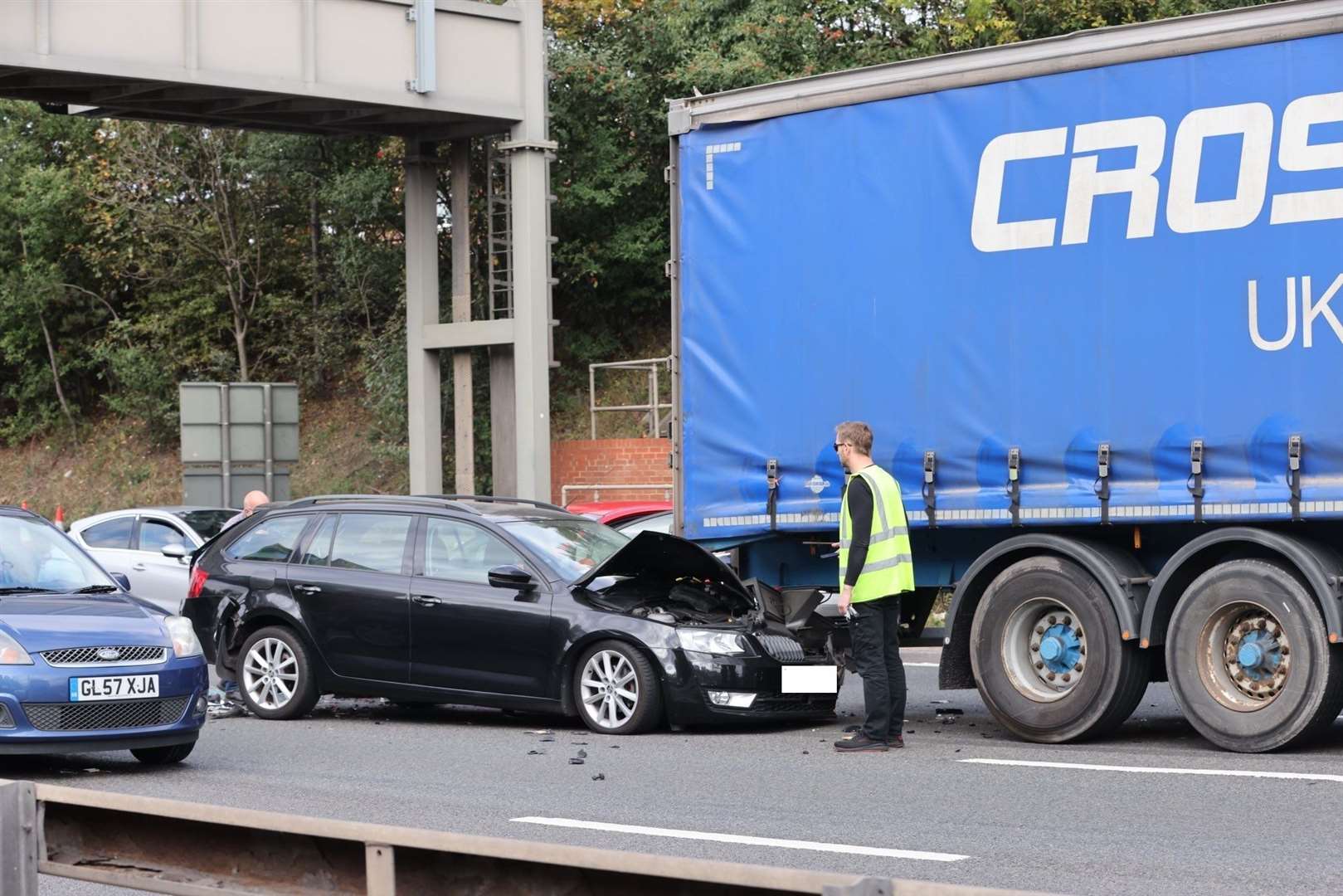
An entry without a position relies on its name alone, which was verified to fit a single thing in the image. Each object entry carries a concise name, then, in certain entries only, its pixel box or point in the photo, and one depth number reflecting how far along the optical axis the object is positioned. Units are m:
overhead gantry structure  19.98
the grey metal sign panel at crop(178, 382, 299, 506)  20.70
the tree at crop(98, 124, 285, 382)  35.81
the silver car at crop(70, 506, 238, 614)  17.73
